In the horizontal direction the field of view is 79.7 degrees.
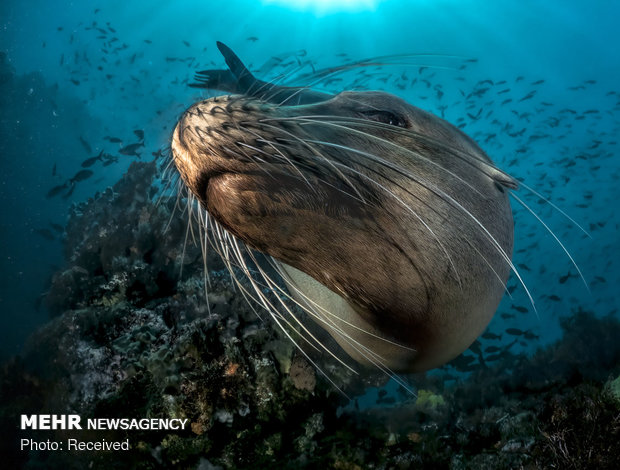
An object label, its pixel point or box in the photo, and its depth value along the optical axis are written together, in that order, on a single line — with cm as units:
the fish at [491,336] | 938
